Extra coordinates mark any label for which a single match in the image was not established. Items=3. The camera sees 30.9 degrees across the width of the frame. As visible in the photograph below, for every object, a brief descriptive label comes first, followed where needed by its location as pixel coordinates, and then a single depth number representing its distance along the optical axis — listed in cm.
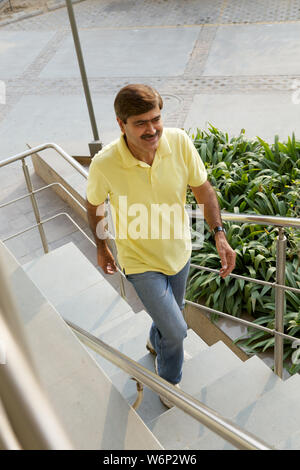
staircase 141
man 232
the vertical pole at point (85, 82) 511
